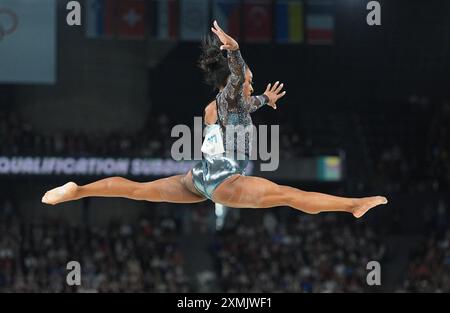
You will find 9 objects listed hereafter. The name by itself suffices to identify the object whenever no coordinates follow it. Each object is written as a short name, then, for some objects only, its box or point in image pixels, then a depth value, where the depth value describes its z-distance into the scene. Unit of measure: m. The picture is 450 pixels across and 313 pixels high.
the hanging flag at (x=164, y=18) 16.41
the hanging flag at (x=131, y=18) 16.48
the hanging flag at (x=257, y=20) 16.67
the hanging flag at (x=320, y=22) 16.77
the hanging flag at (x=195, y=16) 16.19
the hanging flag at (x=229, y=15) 16.27
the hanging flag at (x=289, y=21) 16.78
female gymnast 6.85
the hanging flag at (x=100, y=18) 16.31
